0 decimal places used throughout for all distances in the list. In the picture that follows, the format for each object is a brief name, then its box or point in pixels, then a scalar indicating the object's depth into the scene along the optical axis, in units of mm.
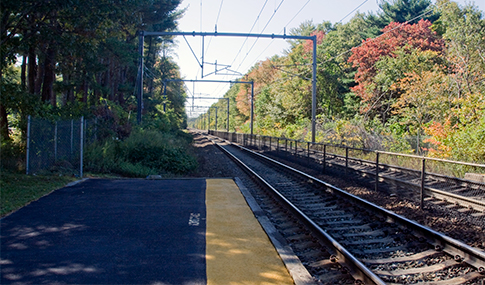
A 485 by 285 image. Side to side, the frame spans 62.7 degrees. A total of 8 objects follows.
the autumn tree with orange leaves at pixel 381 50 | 35906
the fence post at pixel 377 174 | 11339
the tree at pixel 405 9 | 42844
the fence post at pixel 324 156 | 15797
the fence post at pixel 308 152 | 18422
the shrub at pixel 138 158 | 16281
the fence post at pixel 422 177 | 9125
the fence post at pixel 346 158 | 13520
